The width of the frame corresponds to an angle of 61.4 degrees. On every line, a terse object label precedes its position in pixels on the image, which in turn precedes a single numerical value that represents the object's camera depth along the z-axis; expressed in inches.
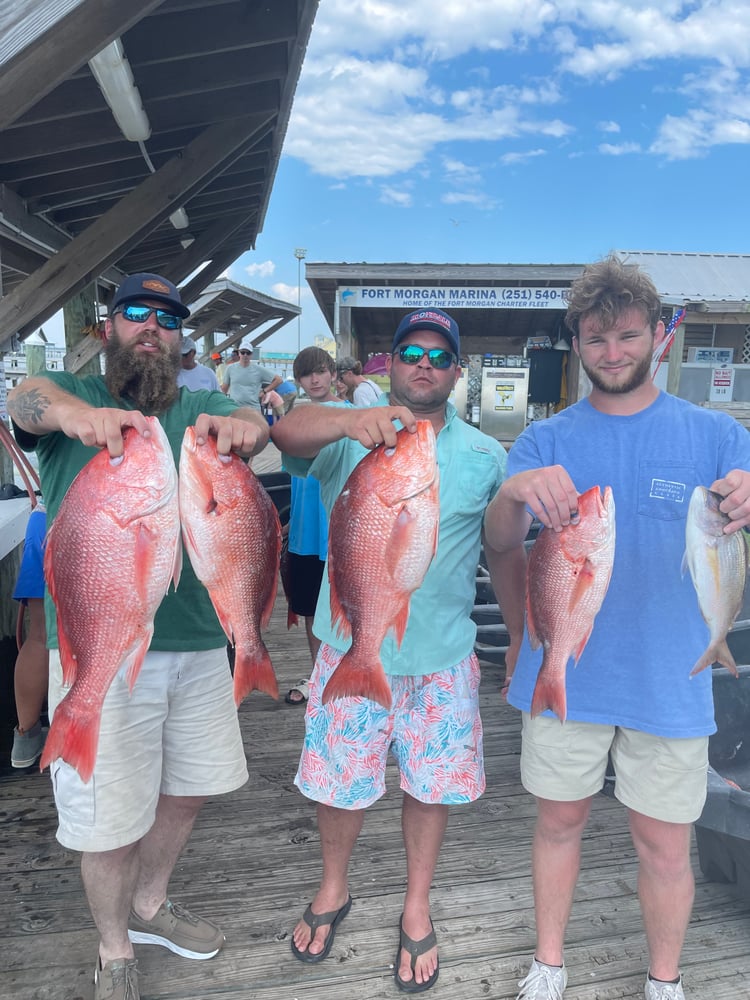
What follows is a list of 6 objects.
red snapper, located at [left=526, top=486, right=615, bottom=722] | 67.3
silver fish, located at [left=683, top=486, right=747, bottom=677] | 66.4
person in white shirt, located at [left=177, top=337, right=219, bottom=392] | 248.8
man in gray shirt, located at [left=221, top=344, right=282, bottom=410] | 416.5
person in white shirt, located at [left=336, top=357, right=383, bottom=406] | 244.7
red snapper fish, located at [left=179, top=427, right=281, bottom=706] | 62.9
